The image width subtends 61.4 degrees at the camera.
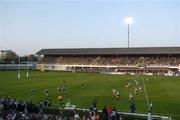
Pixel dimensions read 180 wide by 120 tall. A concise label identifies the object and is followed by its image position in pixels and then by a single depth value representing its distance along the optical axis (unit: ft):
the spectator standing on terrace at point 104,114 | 38.30
